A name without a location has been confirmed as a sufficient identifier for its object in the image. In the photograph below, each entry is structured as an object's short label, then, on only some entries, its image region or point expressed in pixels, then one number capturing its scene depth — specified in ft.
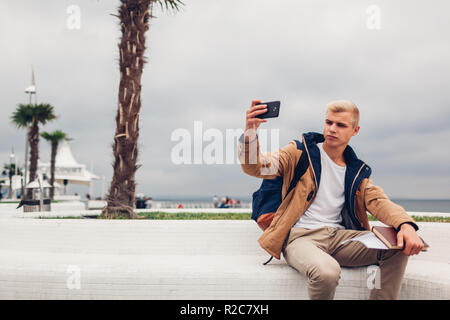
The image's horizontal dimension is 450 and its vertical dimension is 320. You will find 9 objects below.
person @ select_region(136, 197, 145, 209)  60.72
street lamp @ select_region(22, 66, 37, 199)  71.34
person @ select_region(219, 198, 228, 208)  62.25
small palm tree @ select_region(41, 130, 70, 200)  118.52
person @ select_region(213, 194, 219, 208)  93.25
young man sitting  9.59
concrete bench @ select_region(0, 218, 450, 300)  10.78
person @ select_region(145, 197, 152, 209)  64.44
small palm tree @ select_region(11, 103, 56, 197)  89.96
